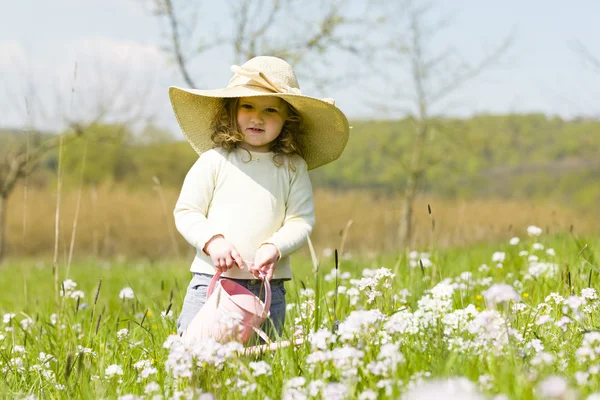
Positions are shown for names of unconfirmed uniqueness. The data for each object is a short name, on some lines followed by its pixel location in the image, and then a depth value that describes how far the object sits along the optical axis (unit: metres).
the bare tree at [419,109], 15.13
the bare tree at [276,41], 11.43
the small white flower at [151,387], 2.04
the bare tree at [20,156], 13.86
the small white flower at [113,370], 2.33
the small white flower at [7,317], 3.55
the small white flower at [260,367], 2.10
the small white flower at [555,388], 1.21
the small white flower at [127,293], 4.04
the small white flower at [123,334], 3.14
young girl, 3.14
